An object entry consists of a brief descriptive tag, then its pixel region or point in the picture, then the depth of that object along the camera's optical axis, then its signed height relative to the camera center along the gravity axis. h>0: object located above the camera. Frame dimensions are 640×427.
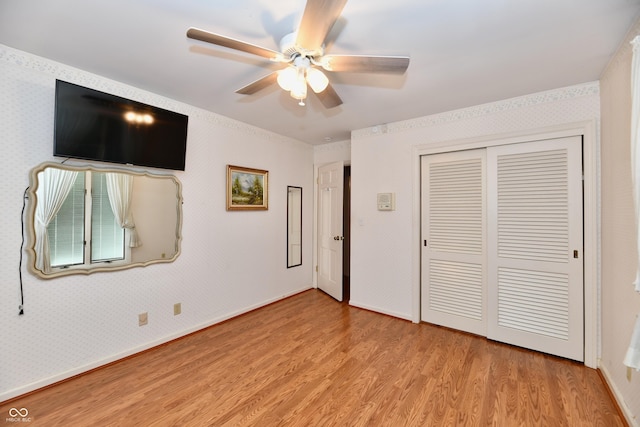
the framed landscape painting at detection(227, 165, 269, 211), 3.33 +0.36
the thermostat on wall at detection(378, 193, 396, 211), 3.40 +0.20
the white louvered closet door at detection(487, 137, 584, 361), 2.41 -0.25
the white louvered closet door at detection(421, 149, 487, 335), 2.88 -0.25
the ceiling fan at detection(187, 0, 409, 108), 1.31 +0.90
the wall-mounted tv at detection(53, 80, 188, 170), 2.01 +0.71
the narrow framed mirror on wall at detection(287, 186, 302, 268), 4.19 -0.15
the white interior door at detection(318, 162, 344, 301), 4.05 -0.18
